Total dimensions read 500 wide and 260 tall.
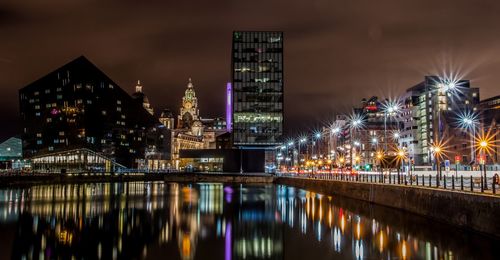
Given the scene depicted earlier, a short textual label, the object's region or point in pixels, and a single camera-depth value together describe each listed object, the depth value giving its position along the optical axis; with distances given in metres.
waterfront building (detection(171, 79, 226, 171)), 183.12
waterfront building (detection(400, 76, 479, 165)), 131.88
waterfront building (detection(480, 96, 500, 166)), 108.56
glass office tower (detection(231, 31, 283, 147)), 142.12
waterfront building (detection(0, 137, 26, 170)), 186.00
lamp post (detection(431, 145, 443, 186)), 36.56
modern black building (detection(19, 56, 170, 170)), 151.12
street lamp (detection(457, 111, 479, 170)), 126.19
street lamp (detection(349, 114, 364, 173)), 177.06
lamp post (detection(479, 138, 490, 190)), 46.28
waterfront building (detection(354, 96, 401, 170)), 170.50
